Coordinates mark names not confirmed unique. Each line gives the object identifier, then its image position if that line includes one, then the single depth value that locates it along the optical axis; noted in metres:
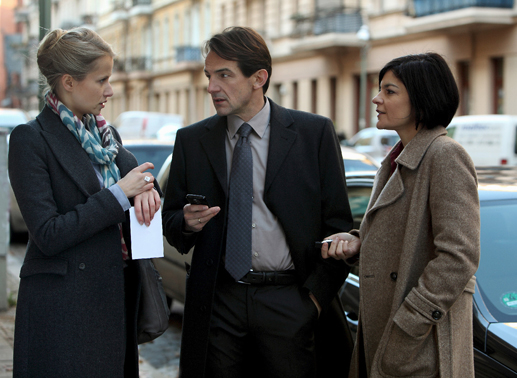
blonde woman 2.77
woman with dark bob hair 2.54
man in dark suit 3.12
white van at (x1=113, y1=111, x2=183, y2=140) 24.94
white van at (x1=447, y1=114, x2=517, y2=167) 14.01
